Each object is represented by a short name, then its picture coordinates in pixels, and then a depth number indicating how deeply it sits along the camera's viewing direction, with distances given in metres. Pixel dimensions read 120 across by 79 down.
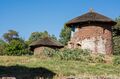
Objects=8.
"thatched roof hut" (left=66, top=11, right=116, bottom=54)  25.75
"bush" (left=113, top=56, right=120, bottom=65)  18.56
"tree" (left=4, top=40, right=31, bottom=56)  36.71
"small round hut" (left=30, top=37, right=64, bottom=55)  31.07
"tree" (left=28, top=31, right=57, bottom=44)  62.16
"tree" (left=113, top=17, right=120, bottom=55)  35.95
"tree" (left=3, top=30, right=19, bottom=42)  58.15
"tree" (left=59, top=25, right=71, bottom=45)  48.57
